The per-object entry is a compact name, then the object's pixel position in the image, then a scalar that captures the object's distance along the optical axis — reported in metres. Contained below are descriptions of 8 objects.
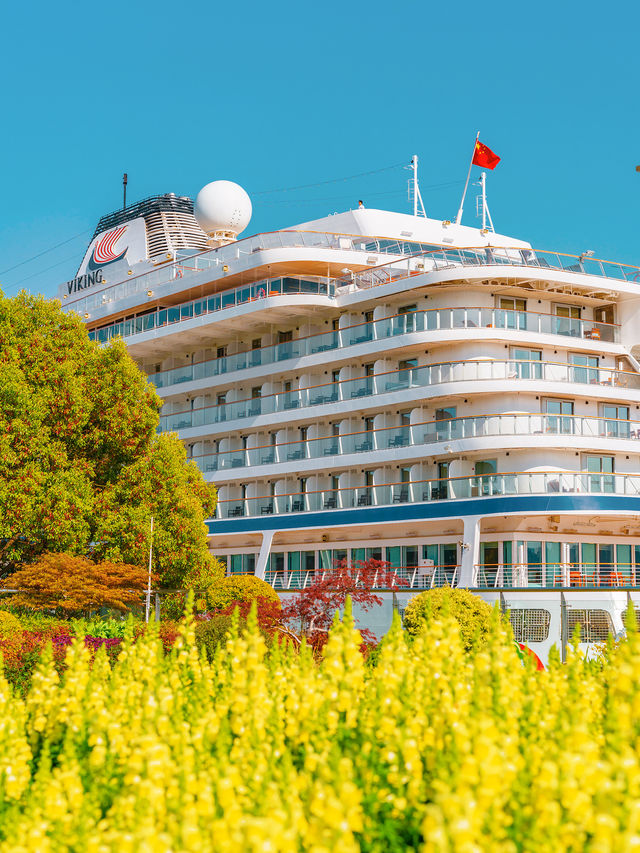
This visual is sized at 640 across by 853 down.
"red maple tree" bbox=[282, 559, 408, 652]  33.78
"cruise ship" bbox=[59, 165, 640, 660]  38.12
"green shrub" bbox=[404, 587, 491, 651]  30.62
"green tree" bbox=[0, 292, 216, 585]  34.34
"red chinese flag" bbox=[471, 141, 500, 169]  48.72
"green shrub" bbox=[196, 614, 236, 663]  28.03
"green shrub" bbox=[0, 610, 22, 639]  27.40
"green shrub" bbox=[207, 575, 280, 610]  38.59
